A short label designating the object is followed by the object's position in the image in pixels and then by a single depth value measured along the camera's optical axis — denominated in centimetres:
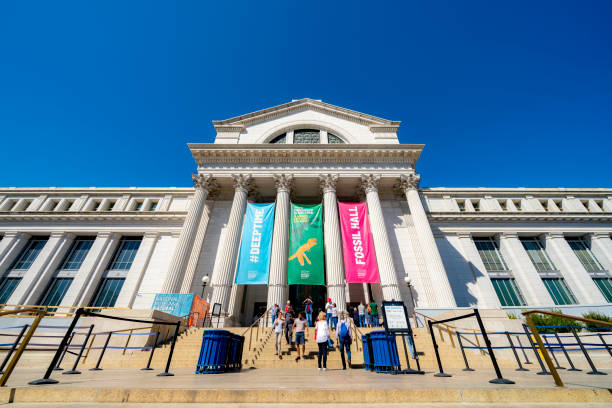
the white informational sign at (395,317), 745
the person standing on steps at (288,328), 1048
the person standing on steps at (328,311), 1299
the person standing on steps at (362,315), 1429
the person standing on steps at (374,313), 1398
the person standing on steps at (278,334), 919
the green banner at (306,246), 1617
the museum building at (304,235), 1753
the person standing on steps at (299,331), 880
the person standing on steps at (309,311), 1323
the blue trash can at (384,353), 669
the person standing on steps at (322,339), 732
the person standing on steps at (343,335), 781
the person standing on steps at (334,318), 1272
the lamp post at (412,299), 1760
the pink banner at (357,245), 1634
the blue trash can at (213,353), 668
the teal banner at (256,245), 1614
